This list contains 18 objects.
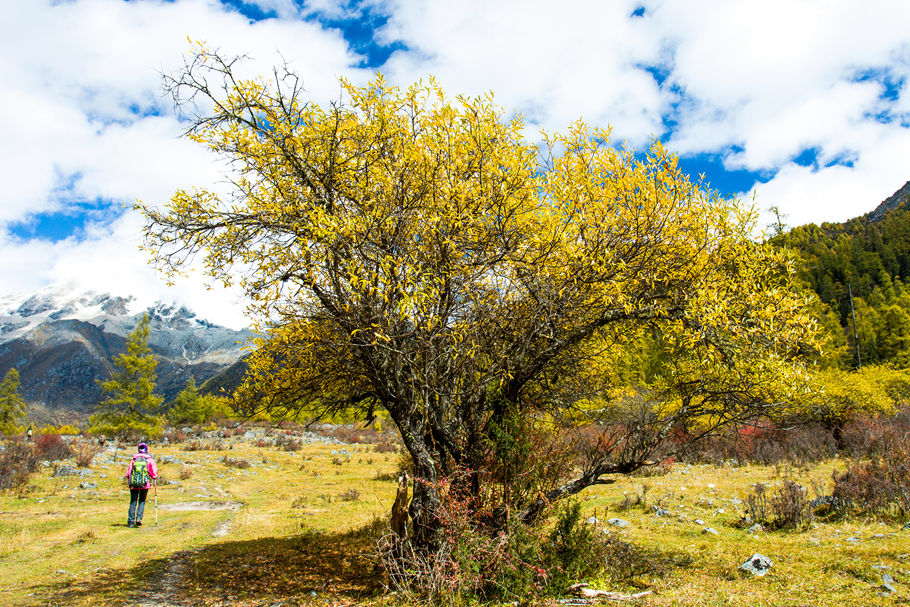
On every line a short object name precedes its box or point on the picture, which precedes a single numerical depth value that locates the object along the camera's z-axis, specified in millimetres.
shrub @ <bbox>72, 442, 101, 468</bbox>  20188
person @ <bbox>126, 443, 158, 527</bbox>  12296
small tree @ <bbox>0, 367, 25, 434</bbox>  41562
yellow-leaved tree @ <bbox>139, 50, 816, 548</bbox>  6703
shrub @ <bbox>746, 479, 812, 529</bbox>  9672
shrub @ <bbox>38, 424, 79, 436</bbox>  48650
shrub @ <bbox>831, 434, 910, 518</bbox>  9555
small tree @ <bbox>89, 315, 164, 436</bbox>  33750
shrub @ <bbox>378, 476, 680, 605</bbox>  6324
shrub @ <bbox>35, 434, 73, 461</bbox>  20823
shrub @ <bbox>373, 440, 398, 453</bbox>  35897
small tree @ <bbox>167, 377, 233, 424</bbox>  57031
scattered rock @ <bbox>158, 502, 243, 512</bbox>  15263
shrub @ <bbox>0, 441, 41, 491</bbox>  15648
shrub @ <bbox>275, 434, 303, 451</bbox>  35312
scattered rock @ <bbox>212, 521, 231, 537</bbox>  12359
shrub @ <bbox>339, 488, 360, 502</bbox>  17422
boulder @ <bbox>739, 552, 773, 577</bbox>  6934
